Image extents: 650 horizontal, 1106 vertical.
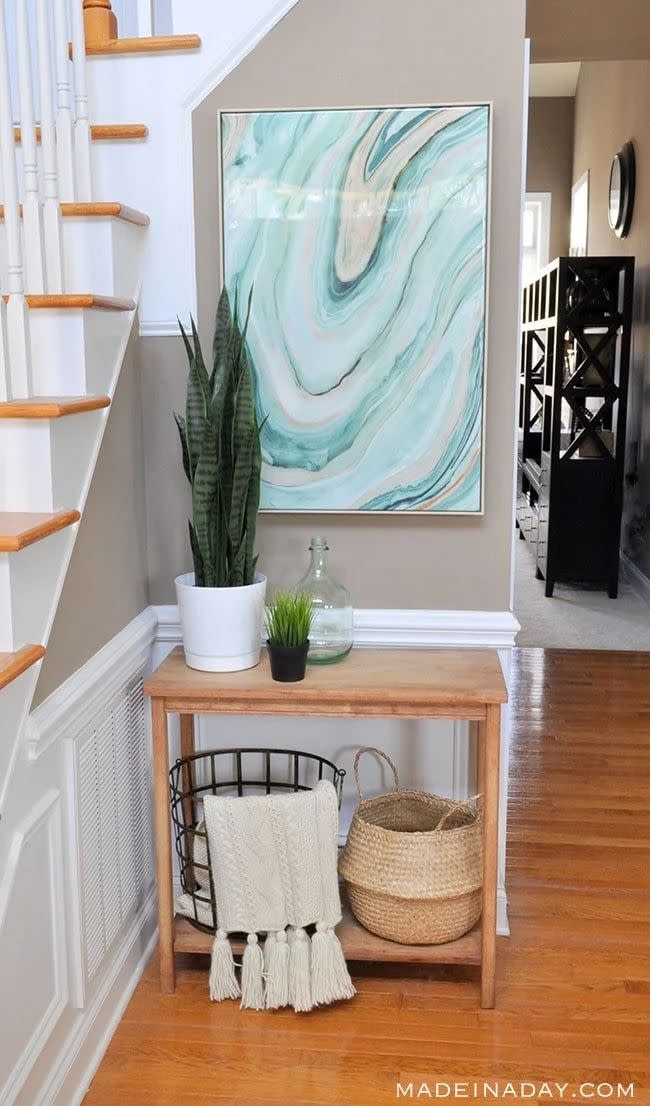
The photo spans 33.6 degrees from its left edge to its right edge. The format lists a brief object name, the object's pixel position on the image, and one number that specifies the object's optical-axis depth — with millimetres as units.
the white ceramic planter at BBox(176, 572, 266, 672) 2078
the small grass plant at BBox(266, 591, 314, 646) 2047
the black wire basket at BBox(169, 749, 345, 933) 2211
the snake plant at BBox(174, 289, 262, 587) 2057
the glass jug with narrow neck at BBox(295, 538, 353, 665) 2172
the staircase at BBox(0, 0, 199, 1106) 1563
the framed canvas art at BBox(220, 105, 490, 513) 2121
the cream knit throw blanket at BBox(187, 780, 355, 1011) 2057
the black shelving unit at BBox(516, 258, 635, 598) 5297
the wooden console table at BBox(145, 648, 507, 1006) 2004
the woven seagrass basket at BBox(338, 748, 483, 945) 2119
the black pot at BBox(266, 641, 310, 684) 2029
